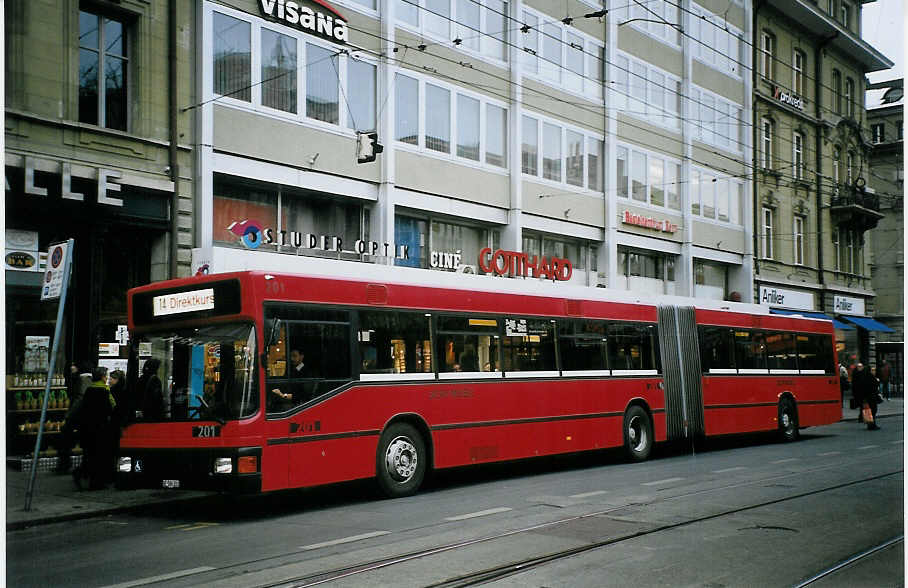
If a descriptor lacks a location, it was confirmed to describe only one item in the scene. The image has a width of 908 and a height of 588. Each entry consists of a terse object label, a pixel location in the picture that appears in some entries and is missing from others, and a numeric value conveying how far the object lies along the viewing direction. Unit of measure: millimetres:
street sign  11815
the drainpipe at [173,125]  17703
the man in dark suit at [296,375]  11594
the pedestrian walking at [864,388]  22578
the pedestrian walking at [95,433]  13664
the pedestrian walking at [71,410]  14695
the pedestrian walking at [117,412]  11984
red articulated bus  11375
